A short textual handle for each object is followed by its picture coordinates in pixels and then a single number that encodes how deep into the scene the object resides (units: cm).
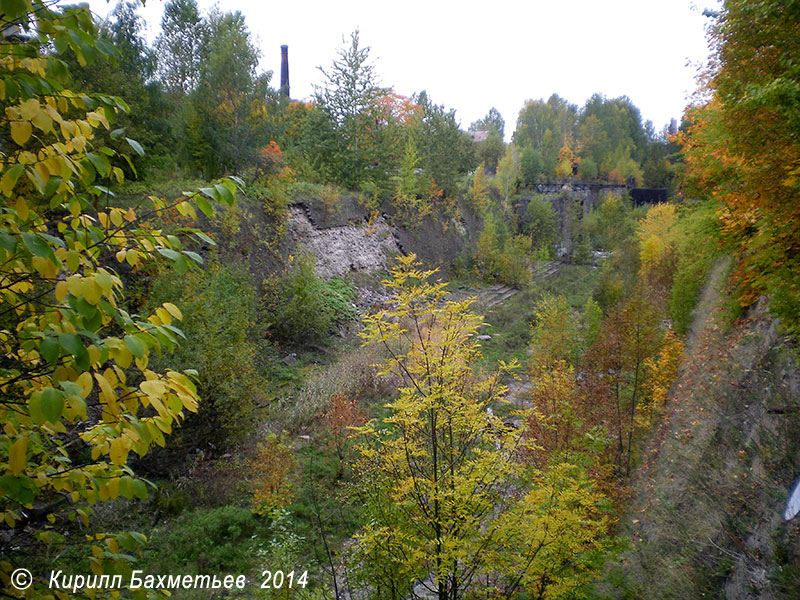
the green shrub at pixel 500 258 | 2752
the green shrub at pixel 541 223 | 3809
